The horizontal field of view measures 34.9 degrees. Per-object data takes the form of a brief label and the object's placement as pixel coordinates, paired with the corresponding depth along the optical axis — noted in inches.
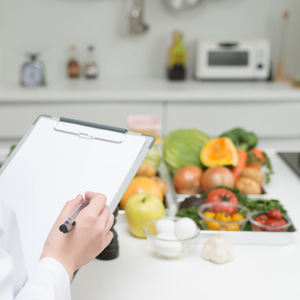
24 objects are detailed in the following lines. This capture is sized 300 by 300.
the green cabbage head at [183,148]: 63.9
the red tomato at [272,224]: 47.9
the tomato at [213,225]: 48.3
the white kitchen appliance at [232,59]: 126.4
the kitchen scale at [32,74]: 120.3
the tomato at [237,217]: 48.8
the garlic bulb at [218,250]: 44.3
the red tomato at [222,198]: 50.6
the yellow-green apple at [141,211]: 49.0
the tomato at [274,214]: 49.3
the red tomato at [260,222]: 48.4
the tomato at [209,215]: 49.3
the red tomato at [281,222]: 48.4
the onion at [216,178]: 56.9
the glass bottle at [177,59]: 129.3
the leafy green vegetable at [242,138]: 67.7
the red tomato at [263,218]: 49.0
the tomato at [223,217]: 48.9
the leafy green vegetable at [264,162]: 63.2
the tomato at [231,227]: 48.4
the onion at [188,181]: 58.2
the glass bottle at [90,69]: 130.4
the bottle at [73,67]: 131.3
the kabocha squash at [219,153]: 60.8
